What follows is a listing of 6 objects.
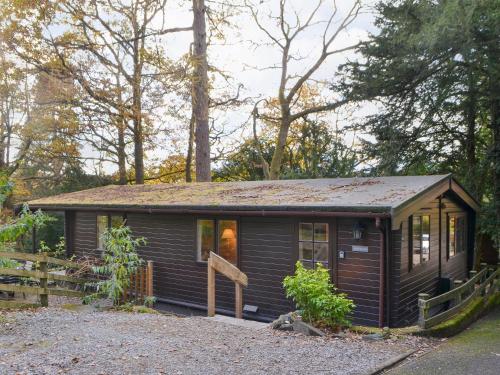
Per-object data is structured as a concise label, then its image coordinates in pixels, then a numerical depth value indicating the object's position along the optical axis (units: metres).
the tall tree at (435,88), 11.76
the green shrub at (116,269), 9.84
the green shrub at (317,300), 7.36
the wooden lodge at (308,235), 8.44
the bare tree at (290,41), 23.30
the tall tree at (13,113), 20.44
